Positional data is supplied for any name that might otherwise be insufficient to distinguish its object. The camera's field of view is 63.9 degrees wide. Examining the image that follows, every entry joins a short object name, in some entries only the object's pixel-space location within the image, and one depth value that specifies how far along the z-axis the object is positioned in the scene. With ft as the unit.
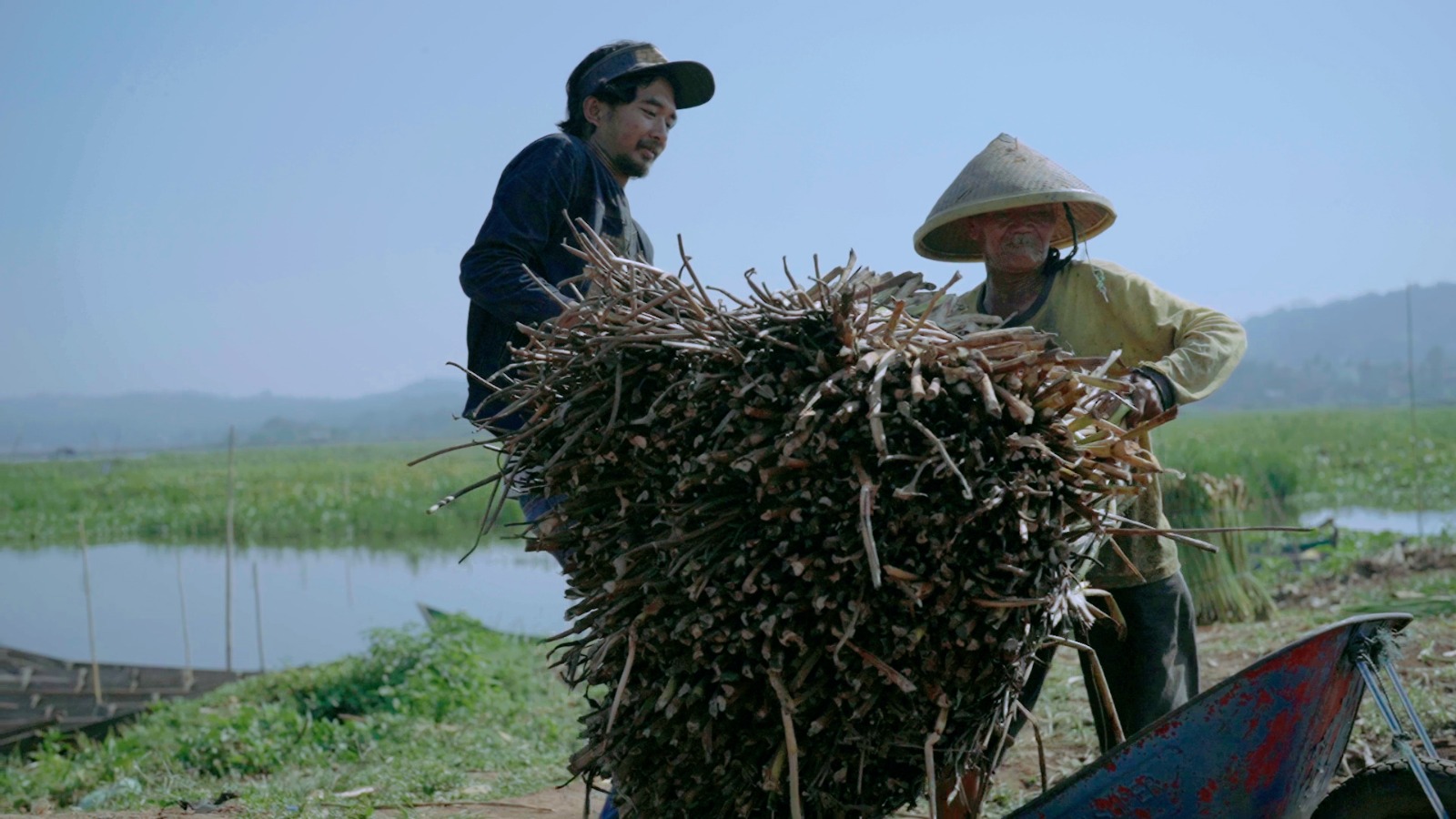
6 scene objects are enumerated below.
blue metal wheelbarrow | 7.20
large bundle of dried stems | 6.85
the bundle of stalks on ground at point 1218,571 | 24.90
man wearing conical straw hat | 9.36
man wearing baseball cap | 10.04
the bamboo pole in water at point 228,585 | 39.65
